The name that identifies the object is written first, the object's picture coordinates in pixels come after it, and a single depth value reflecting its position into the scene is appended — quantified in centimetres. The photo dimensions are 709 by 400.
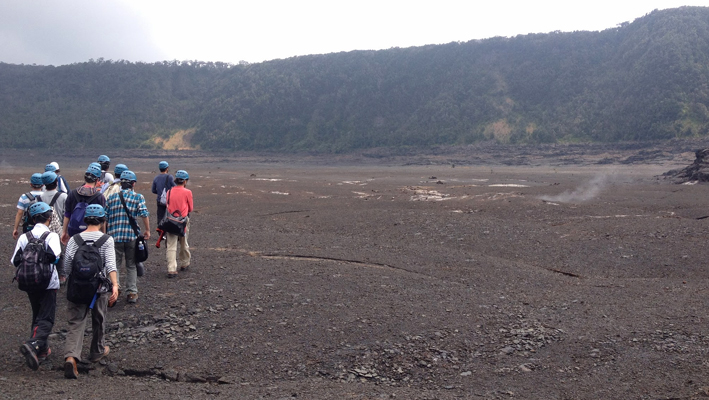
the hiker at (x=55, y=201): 733
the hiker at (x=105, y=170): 870
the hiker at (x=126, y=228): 663
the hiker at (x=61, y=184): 866
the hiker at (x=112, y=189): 690
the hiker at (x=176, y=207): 787
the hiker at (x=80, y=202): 658
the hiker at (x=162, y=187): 901
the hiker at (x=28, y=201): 722
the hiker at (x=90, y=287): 491
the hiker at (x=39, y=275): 495
